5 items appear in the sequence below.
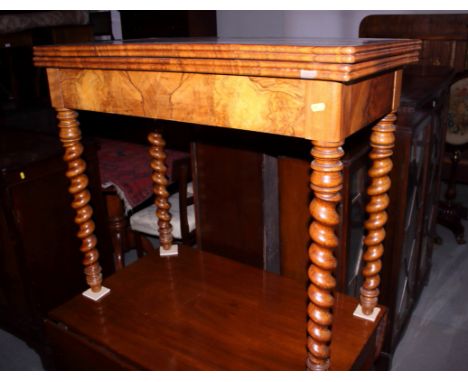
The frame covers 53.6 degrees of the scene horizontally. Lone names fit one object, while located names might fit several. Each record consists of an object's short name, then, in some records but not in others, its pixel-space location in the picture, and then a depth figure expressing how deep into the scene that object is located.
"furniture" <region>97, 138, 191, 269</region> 2.64
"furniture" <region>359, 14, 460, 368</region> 1.93
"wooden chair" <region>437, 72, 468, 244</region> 3.36
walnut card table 1.06
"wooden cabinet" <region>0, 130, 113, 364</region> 2.15
